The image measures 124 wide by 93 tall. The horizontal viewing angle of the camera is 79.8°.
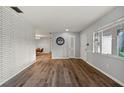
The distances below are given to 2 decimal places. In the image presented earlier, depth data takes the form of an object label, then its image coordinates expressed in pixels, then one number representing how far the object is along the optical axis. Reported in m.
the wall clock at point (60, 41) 6.64
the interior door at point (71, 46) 6.74
